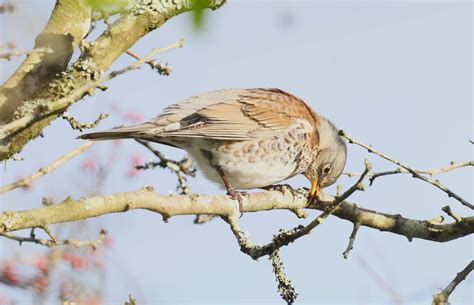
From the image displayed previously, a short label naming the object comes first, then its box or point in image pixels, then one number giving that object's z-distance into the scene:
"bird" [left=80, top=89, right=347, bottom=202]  12.23
